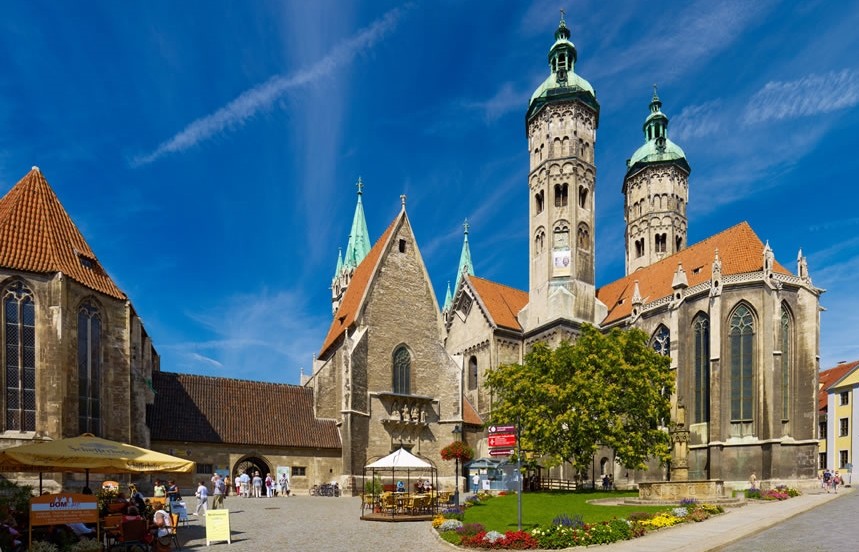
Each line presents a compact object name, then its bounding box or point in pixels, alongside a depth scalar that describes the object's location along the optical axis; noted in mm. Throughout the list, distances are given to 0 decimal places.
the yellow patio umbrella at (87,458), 17281
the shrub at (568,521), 19338
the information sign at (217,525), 18750
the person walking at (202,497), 25922
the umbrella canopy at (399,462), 27031
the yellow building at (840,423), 59406
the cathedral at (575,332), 43188
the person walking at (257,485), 36134
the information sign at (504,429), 19281
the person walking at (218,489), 25625
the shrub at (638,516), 21500
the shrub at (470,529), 19062
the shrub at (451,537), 18648
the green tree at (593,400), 36031
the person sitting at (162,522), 17188
